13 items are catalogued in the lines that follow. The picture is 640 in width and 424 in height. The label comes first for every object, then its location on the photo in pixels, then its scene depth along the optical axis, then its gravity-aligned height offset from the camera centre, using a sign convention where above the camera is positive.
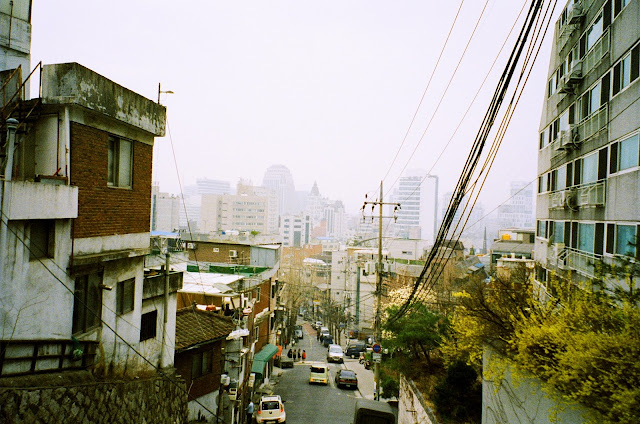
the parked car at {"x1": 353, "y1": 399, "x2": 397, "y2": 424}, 10.11 -4.79
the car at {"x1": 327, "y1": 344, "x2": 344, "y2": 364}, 41.38 -13.88
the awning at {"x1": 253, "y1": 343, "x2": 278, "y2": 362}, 28.84 -10.15
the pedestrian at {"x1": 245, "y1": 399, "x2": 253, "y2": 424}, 21.16 -10.16
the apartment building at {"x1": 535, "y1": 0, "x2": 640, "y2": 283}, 13.13 +3.41
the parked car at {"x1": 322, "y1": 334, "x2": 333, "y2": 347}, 59.12 -17.63
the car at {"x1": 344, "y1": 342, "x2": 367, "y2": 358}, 48.22 -15.57
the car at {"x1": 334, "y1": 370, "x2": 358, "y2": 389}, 29.03 -11.40
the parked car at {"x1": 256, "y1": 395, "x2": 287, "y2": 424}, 19.80 -9.48
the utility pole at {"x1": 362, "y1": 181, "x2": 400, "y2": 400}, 22.67 -4.75
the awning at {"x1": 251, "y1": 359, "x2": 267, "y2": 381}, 27.87 -10.37
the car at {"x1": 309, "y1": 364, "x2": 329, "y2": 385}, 30.27 -11.52
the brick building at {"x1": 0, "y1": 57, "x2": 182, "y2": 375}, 6.96 -0.29
